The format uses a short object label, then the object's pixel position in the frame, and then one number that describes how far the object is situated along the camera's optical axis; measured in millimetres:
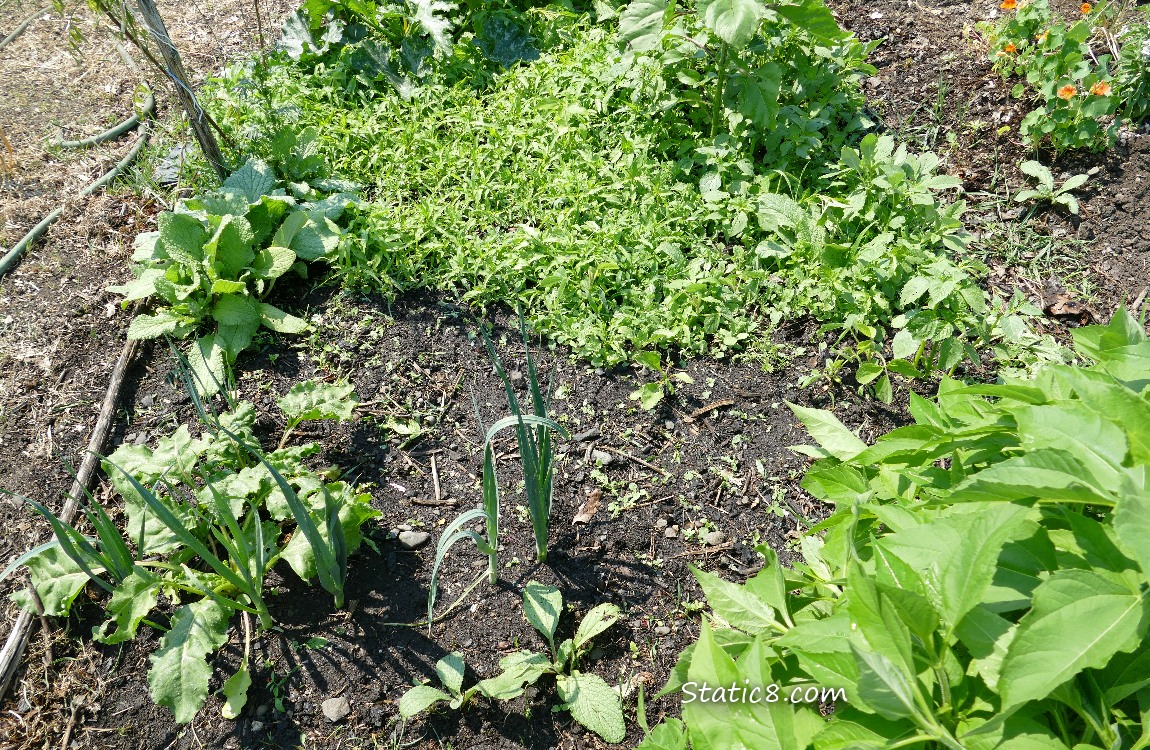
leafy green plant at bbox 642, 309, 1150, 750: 923
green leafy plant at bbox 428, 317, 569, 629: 1889
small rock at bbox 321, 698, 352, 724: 2047
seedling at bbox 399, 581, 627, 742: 1964
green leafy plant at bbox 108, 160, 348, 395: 2881
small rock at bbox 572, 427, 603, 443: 2658
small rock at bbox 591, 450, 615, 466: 2594
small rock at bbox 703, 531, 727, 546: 2391
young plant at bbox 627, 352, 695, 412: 2693
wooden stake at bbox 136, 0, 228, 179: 2891
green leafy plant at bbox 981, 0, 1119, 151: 3262
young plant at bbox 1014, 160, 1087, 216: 3219
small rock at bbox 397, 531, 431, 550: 2389
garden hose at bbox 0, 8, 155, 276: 3293
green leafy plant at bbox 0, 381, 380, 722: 1981
